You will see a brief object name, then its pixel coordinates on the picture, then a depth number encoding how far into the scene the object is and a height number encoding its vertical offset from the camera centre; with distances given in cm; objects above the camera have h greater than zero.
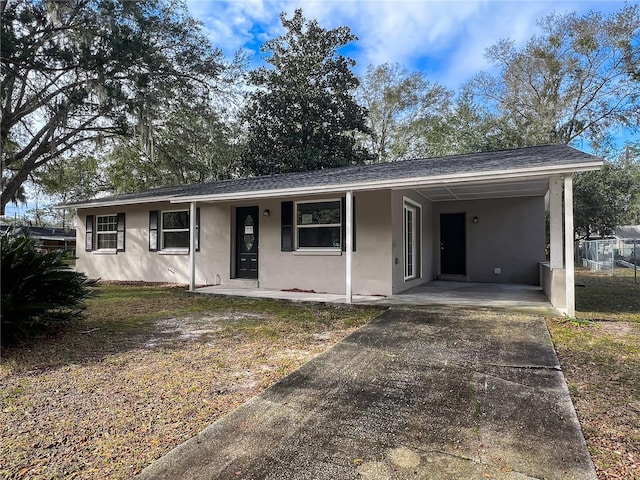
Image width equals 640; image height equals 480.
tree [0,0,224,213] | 1025 +529
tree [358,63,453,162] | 2402 +886
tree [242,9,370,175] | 1916 +718
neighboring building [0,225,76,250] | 3050 +120
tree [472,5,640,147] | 1784 +859
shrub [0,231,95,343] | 429 -51
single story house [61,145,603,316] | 651 +47
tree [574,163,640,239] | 1731 +234
